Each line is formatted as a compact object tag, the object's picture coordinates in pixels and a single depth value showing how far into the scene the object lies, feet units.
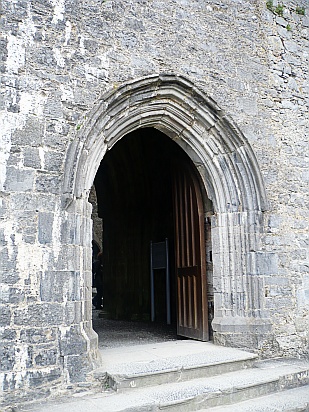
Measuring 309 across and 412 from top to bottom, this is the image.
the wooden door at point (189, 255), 18.81
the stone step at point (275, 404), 13.07
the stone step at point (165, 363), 13.61
